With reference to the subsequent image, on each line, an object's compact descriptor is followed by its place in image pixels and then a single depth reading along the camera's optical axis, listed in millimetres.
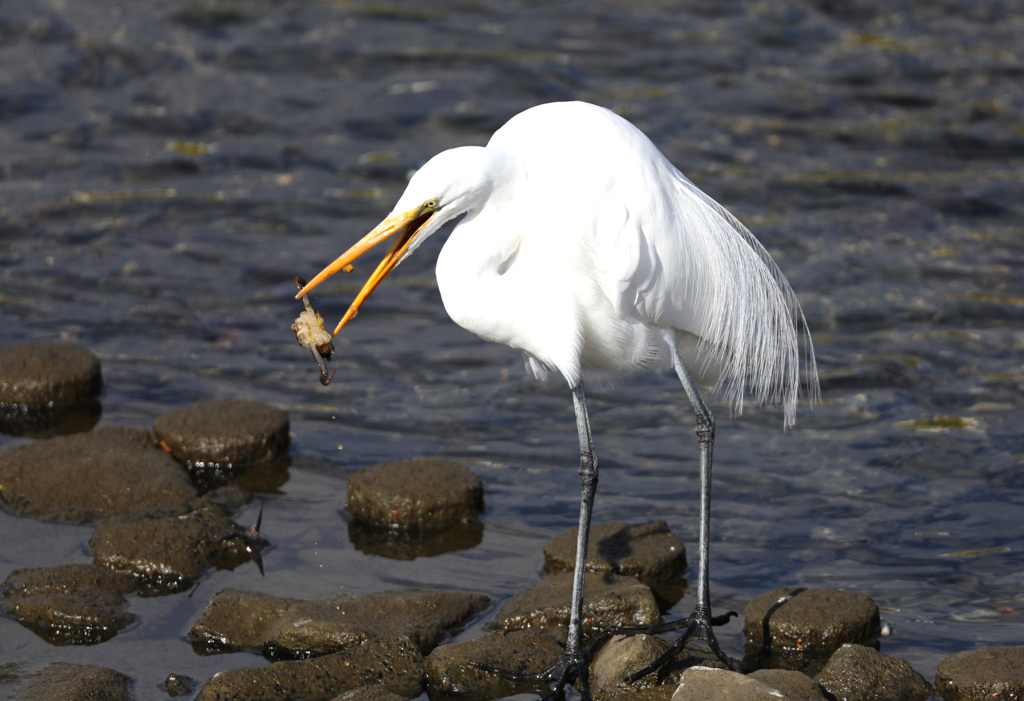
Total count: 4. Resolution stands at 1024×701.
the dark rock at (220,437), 10516
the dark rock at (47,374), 11352
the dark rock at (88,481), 9586
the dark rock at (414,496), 9695
